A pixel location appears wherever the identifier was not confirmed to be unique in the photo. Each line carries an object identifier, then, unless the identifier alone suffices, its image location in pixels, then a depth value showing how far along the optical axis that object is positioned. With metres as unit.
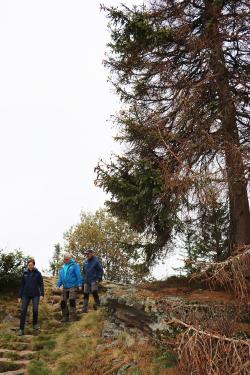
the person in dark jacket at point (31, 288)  11.77
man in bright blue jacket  12.42
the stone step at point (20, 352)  9.95
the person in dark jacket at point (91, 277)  12.69
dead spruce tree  11.20
